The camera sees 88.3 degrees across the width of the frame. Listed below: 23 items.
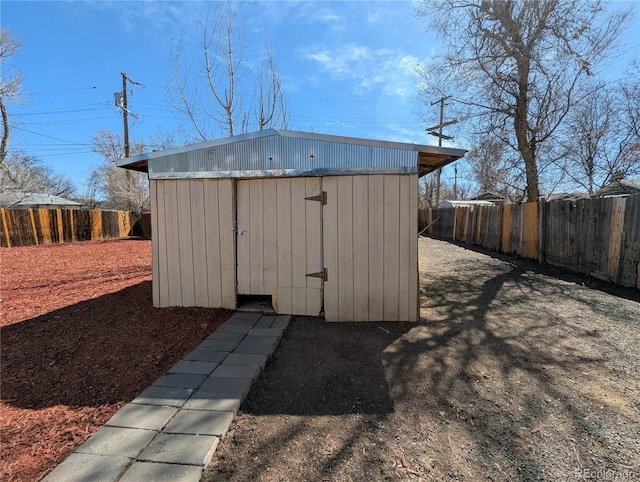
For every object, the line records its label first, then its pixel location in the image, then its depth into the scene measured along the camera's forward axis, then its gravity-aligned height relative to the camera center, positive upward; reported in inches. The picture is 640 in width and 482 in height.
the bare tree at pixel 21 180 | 755.3 +93.9
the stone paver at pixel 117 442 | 72.6 -53.0
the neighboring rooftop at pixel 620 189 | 447.8 +33.2
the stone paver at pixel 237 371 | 108.2 -53.7
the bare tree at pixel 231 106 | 277.4 +90.9
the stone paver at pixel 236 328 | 147.9 -53.5
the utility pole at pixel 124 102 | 646.5 +217.7
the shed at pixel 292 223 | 158.4 -5.7
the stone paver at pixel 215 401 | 89.8 -53.5
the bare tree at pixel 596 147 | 537.3 +114.1
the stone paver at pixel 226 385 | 99.1 -53.6
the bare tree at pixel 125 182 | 800.3 +76.6
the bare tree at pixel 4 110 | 680.4 +223.9
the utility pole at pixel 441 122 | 415.5 +140.3
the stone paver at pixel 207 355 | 121.4 -54.3
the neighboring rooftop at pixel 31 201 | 725.9 +26.4
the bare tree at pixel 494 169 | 434.0 +62.3
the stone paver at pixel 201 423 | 80.0 -53.3
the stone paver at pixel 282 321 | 153.3 -53.1
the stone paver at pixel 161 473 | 65.0 -52.6
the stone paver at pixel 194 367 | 111.9 -54.1
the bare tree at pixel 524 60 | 322.3 +159.9
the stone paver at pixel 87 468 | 65.3 -52.7
